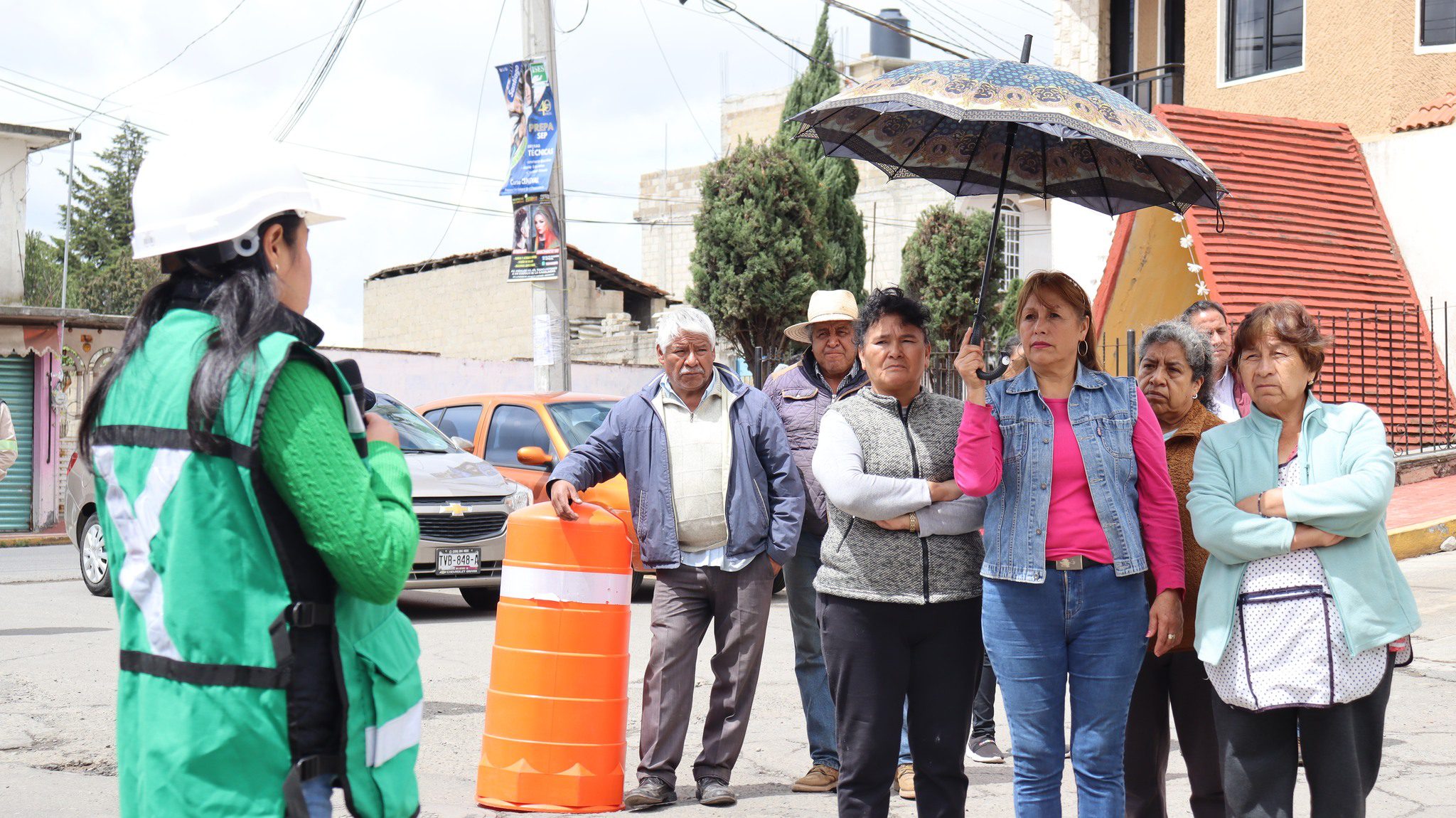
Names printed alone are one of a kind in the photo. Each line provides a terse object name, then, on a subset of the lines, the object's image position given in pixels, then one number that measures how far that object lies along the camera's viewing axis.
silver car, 10.07
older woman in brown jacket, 4.35
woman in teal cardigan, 3.58
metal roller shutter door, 21.70
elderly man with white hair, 5.40
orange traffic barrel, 5.06
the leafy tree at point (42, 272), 43.88
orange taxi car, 11.02
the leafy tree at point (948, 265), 31.41
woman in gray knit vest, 4.27
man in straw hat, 5.64
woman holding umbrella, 3.98
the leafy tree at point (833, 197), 28.09
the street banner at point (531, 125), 13.83
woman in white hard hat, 2.09
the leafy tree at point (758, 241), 26.80
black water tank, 43.97
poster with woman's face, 13.69
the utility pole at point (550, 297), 13.65
